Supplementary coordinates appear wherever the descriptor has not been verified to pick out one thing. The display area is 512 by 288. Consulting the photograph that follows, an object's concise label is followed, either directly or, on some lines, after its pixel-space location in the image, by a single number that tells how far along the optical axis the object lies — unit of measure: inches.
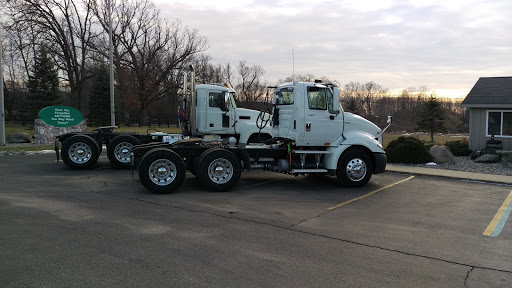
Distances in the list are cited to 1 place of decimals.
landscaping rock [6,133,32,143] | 872.9
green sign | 787.4
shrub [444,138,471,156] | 709.3
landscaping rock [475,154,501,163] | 619.2
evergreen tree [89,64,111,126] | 1775.3
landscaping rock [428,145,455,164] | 599.2
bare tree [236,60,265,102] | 2638.5
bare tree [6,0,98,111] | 1603.1
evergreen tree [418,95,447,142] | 1197.1
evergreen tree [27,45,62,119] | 1595.7
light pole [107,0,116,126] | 889.3
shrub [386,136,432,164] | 594.5
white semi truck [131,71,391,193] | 364.2
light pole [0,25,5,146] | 812.6
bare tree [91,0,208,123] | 1972.2
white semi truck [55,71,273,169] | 494.0
